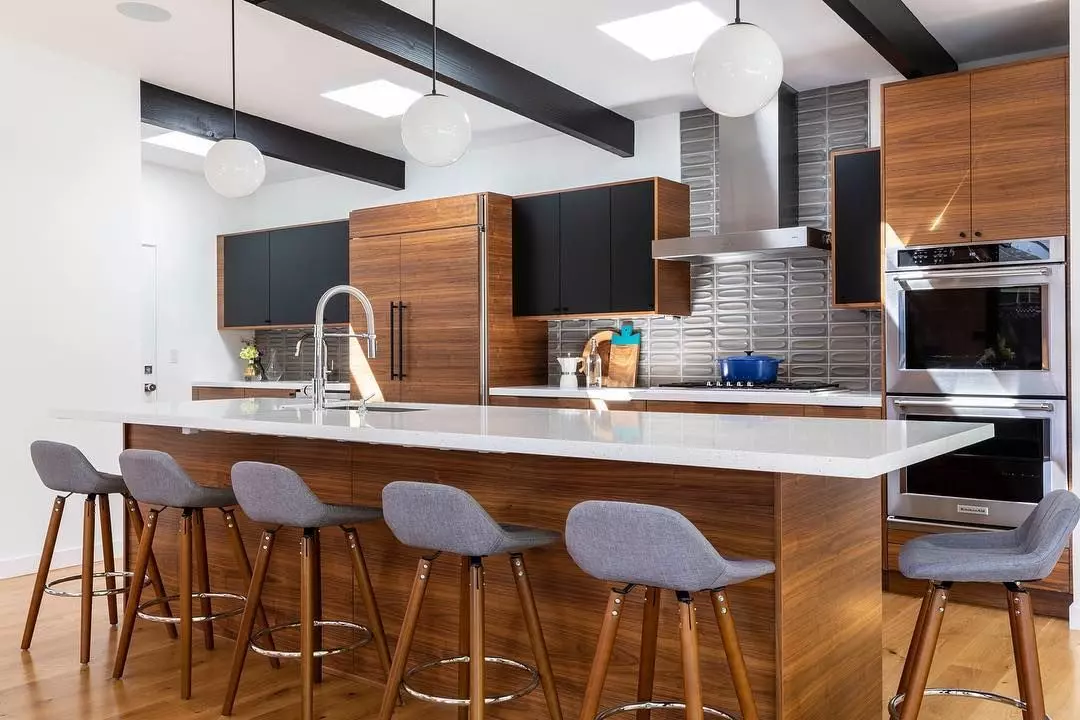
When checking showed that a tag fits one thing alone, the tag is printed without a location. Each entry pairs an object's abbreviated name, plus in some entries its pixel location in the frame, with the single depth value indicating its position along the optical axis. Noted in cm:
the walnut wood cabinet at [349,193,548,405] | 561
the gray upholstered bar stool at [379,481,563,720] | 225
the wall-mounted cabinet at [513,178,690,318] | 525
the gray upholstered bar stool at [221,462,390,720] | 267
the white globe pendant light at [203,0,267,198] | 376
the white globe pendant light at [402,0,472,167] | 329
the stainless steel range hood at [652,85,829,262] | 485
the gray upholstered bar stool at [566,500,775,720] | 190
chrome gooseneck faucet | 351
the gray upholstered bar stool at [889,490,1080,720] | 207
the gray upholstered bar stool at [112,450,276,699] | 303
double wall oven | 388
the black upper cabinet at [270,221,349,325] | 673
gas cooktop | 456
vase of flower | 748
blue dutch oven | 494
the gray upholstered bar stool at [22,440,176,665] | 334
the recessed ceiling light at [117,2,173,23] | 408
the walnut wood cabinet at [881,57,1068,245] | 387
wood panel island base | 218
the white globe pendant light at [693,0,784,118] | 255
